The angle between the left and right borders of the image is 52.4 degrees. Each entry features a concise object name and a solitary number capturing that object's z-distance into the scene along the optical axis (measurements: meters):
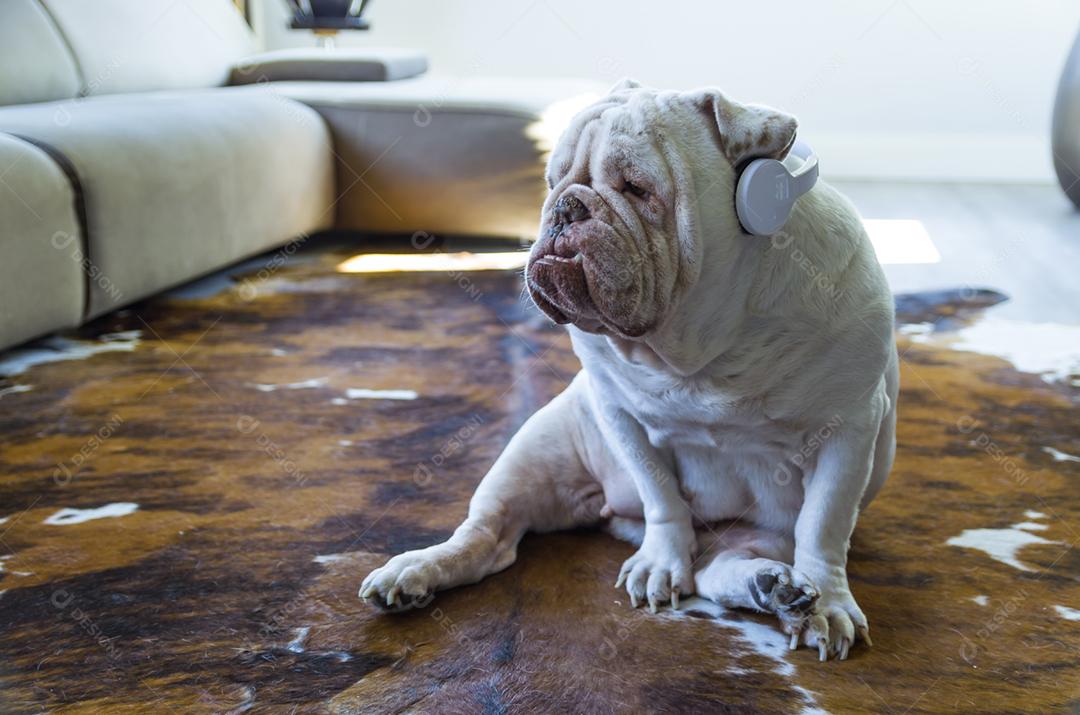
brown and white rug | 1.32
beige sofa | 2.63
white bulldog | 1.29
